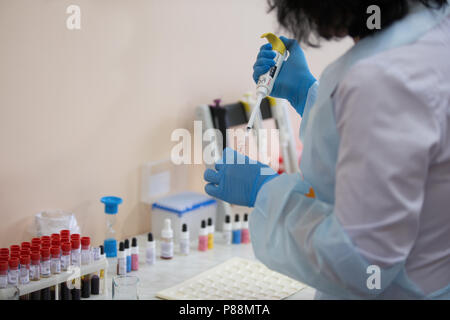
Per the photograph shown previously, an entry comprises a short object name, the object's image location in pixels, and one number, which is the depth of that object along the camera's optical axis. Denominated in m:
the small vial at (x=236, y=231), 2.04
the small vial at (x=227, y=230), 2.02
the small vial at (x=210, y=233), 1.96
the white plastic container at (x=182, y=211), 1.96
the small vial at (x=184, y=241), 1.88
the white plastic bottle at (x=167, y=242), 1.83
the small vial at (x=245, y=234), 2.05
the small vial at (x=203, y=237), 1.94
